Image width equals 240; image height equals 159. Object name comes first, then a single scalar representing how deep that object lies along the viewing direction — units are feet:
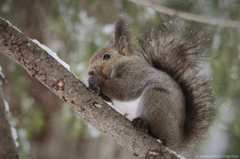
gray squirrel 12.03
